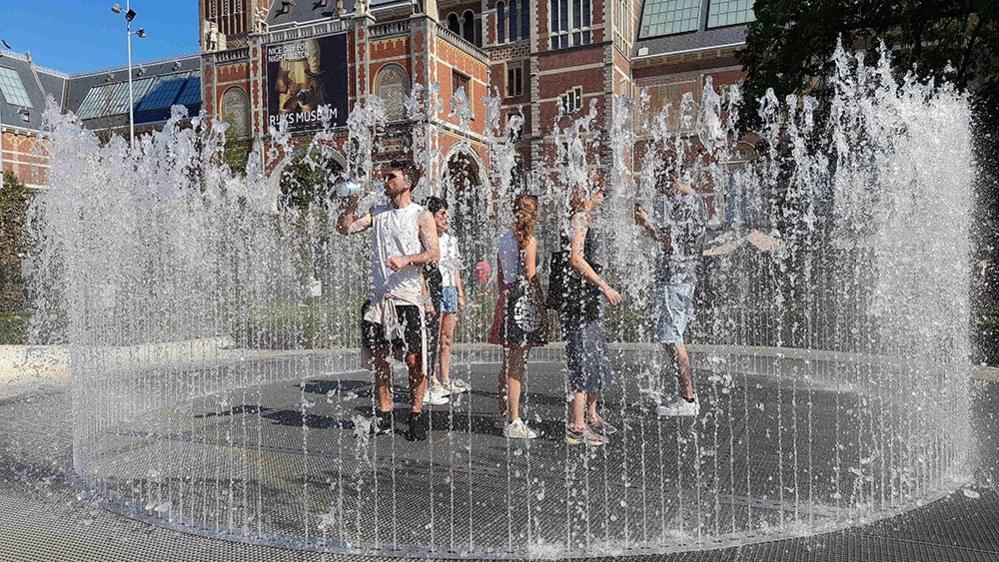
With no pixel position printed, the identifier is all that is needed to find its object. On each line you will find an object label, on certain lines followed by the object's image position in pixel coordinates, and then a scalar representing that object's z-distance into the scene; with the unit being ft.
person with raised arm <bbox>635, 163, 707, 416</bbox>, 16.31
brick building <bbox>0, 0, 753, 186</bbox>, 98.84
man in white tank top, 14.56
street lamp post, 94.84
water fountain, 11.02
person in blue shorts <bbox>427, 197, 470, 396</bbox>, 18.42
